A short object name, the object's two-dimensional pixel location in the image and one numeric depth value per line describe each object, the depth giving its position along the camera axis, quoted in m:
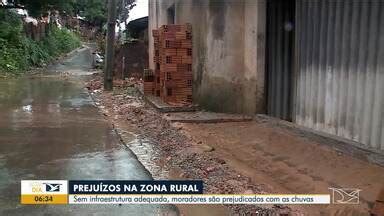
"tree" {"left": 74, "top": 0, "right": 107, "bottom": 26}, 36.67
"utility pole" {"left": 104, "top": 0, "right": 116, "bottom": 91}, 15.80
